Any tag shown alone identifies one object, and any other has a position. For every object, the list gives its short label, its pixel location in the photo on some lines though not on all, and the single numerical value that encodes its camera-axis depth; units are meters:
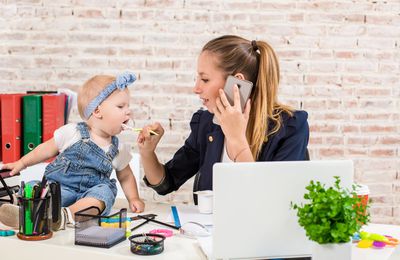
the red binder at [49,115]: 2.90
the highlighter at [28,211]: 1.48
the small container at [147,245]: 1.37
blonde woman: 1.97
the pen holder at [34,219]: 1.48
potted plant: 1.24
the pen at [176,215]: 1.68
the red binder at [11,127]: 2.89
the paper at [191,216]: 1.71
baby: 1.99
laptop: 1.31
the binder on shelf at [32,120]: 2.90
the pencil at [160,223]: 1.64
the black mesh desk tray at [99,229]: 1.44
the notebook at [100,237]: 1.43
